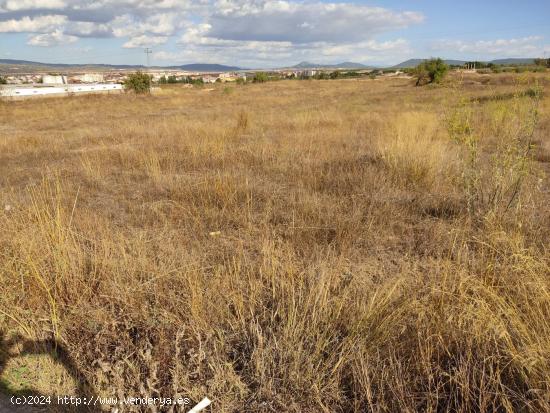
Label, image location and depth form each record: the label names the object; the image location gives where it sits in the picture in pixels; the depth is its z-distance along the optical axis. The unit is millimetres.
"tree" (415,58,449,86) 31562
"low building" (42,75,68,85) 91669
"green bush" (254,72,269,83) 58844
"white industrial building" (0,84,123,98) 49400
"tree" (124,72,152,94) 42375
